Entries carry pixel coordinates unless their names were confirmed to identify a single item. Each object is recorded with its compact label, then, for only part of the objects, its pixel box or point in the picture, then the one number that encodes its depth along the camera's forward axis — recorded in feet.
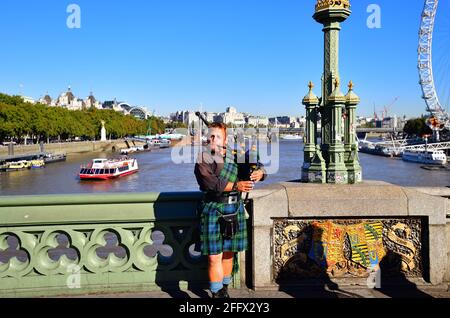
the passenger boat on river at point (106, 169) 182.70
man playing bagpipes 15.24
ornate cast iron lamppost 23.34
